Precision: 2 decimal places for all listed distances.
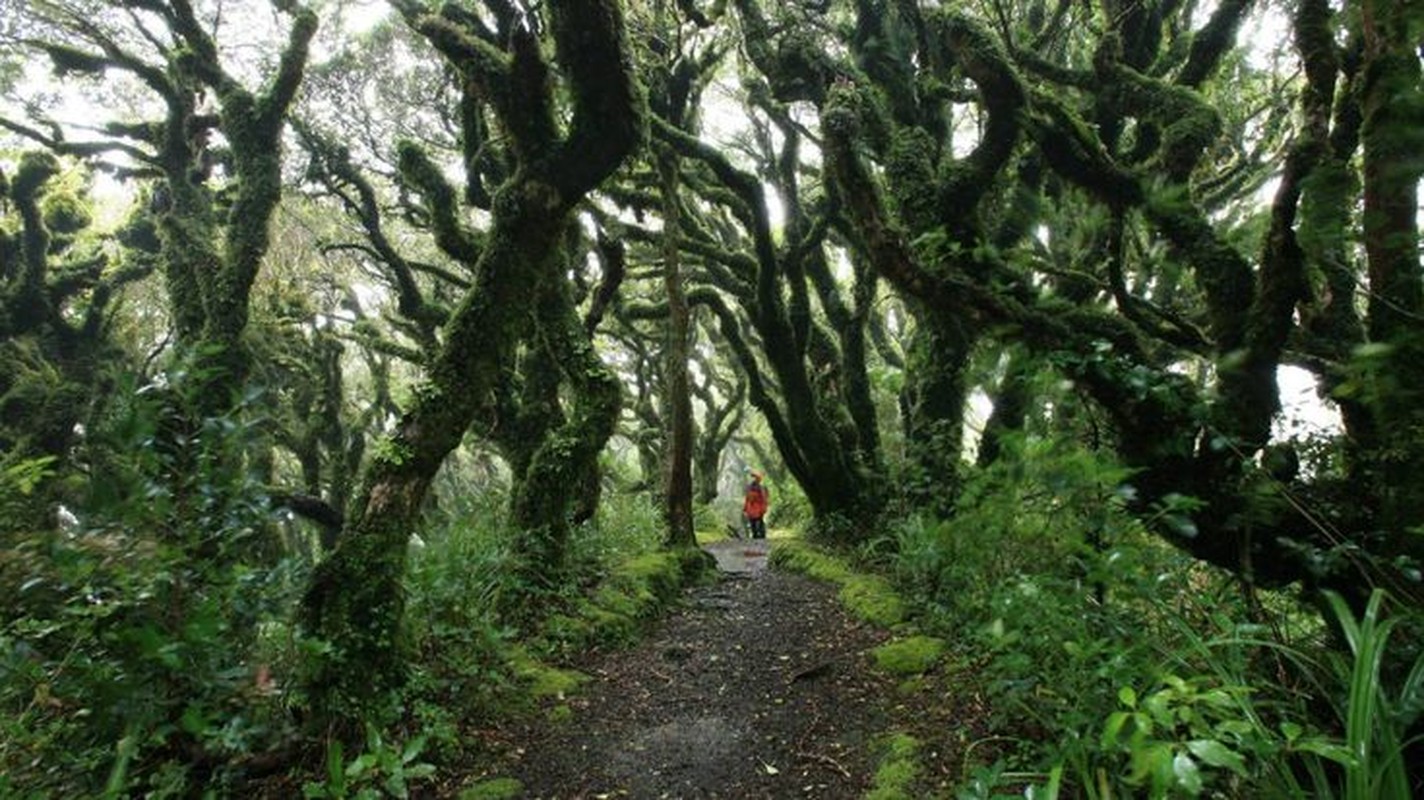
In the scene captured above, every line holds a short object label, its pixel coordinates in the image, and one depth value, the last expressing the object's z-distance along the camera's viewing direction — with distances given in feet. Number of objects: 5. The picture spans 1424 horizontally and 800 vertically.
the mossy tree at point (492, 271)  14.75
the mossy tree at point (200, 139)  29.89
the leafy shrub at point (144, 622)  9.84
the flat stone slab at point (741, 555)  38.96
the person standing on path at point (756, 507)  58.29
